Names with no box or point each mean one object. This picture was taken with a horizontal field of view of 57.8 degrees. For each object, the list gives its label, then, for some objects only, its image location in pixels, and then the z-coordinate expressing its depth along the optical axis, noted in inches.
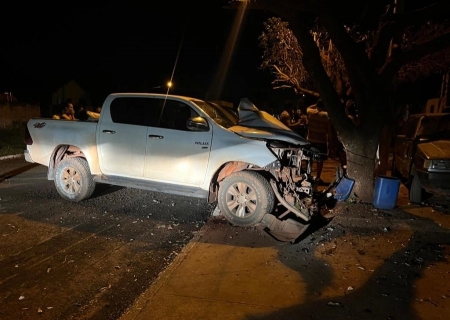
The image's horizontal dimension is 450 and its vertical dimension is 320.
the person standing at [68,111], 506.8
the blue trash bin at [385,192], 254.1
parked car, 254.7
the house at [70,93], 1585.9
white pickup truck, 234.7
